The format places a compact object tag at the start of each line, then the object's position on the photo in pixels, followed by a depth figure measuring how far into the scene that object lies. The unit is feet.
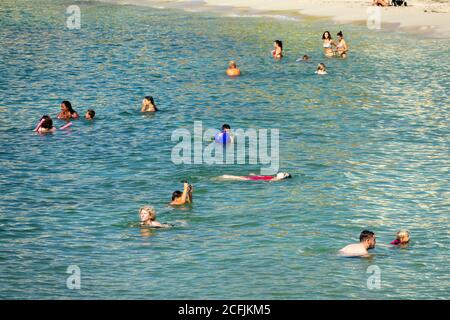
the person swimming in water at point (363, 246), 96.02
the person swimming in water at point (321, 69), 197.98
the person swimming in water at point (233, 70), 197.57
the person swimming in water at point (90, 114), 159.63
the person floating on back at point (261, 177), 123.24
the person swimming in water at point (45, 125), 150.23
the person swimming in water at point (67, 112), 158.81
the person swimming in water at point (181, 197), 112.06
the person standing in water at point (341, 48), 209.87
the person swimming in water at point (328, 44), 215.31
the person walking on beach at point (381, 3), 268.41
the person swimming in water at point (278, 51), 211.00
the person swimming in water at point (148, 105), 165.37
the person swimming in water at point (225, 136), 140.56
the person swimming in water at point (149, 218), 103.13
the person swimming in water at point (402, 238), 98.78
